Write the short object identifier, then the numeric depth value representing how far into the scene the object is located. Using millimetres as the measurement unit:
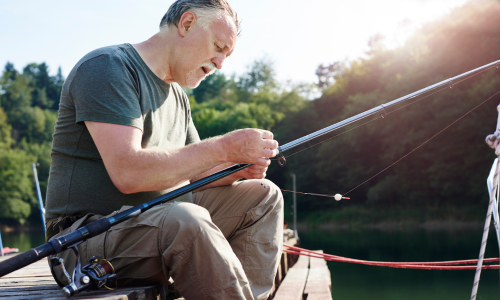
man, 1494
